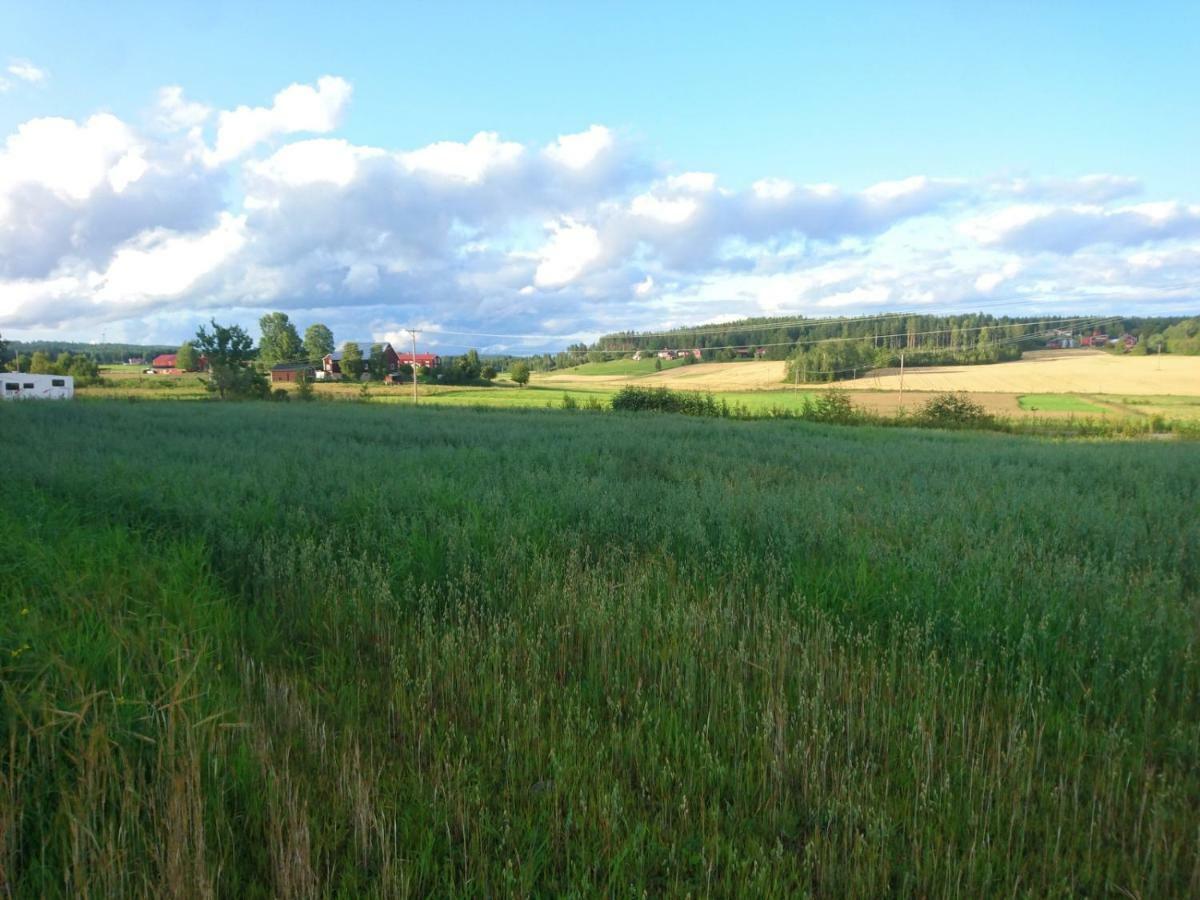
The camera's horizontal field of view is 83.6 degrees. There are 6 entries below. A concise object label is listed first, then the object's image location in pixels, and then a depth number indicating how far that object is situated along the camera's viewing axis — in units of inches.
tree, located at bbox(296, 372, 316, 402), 2230.2
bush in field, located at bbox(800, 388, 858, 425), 1742.1
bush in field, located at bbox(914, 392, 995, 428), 1711.9
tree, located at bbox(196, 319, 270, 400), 2410.2
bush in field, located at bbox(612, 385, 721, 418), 1927.9
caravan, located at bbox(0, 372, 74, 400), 2509.1
